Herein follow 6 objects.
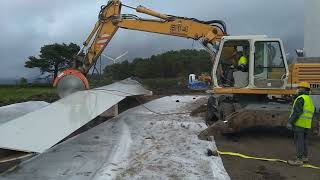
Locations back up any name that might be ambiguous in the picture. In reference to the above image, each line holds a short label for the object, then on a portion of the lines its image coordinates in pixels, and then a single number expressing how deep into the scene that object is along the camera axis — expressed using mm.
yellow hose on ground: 4971
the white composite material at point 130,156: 4215
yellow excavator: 6332
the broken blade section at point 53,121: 4401
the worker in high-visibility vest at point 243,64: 7122
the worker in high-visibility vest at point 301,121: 5055
